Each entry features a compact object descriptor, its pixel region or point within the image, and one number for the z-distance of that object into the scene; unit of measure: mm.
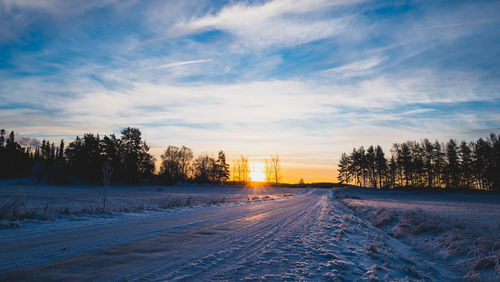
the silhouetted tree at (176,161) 104438
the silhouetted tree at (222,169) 109750
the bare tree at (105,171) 16884
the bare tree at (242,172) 127438
